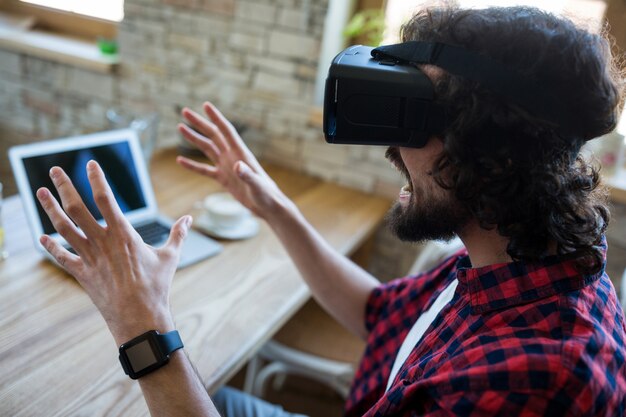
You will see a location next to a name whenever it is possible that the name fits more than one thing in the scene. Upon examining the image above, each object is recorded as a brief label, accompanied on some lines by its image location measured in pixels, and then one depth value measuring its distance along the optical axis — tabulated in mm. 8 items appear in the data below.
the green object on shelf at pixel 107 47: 2494
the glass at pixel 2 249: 1243
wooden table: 901
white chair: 1515
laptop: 1217
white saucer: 1496
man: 715
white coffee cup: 1486
